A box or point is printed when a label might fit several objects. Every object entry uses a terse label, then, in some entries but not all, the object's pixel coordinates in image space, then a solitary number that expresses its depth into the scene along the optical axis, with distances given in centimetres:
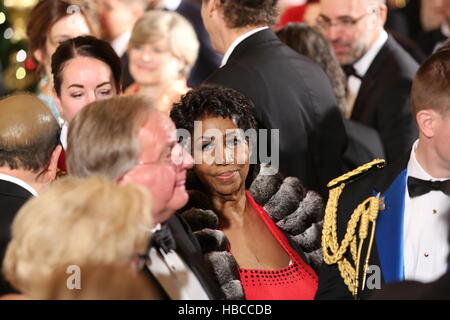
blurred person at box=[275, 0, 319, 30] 639
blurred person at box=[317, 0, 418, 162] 481
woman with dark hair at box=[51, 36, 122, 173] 357
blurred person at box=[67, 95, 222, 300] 238
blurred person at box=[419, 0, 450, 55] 701
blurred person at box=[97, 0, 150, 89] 571
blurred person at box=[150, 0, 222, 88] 583
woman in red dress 322
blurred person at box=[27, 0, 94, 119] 441
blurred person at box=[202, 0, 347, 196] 391
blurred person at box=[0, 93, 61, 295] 288
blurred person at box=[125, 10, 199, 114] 501
